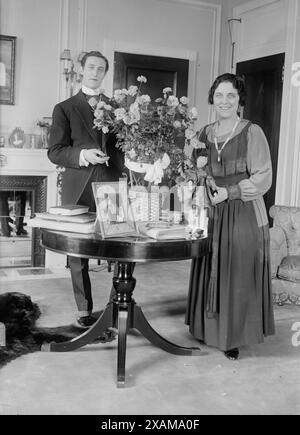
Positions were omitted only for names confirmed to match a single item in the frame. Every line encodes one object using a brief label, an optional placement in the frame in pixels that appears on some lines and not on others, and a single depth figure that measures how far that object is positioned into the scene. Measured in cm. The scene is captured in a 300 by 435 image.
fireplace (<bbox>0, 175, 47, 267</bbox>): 457
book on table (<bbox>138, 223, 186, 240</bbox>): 213
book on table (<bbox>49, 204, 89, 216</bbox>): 226
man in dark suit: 276
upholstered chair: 364
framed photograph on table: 212
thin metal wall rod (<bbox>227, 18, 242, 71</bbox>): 481
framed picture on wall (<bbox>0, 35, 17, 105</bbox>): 423
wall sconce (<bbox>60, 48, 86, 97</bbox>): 428
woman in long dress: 260
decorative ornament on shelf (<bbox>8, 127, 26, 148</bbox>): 438
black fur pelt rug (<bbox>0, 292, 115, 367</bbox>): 263
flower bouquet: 220
